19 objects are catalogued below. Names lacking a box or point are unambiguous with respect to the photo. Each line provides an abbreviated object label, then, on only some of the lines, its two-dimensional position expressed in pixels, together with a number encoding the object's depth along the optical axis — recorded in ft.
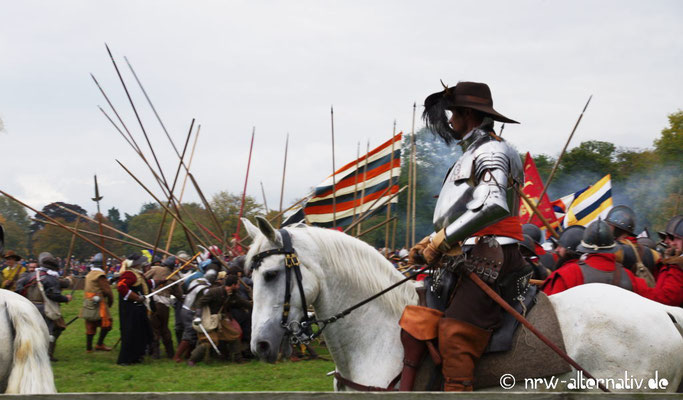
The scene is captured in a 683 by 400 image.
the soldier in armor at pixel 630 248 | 20.08
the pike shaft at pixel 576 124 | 29.80
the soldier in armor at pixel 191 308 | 38.50
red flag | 39.01
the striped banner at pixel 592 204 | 36.11
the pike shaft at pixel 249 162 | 39.96
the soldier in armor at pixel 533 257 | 20.59
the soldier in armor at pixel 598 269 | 16.70
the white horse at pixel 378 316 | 11.98
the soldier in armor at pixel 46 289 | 36.47
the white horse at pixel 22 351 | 13.65
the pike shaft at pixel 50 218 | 30.38
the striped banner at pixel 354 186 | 40.11
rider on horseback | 11.25
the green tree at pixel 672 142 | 127.54
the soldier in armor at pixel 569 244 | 20.15
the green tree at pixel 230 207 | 69.51
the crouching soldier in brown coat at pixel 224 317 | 37.93
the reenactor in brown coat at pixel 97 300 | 40.22
